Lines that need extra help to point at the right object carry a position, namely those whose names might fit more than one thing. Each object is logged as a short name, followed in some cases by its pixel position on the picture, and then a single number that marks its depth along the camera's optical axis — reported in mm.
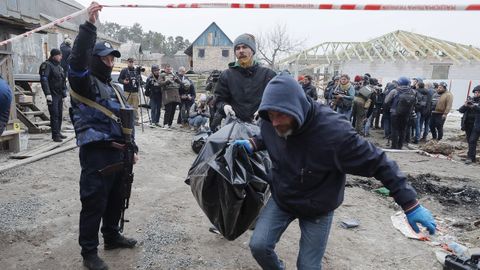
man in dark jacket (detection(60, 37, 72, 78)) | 8586
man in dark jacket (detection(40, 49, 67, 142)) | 6859
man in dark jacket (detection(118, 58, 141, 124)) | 9773
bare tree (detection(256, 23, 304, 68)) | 44281
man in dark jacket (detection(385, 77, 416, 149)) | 8867
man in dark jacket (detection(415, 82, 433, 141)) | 10547
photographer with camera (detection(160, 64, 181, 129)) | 9930
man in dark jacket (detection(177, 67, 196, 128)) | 10422
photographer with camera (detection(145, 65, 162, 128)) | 10203
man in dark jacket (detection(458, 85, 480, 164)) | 7800
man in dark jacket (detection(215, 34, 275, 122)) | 3621
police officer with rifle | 2564
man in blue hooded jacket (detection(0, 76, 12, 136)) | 2787
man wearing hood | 1994
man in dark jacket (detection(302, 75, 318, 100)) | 9016
